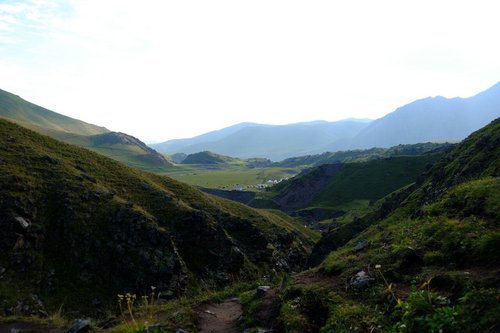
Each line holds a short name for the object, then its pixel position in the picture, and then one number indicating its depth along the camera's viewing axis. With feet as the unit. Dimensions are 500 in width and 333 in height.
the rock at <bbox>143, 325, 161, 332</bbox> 39.96
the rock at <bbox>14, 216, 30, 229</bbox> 131.85
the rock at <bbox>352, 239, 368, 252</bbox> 74.02
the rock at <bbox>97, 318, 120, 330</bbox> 59.82
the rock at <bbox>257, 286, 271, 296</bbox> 66.08
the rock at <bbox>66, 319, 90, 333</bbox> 55.54
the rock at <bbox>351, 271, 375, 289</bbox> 51.95
